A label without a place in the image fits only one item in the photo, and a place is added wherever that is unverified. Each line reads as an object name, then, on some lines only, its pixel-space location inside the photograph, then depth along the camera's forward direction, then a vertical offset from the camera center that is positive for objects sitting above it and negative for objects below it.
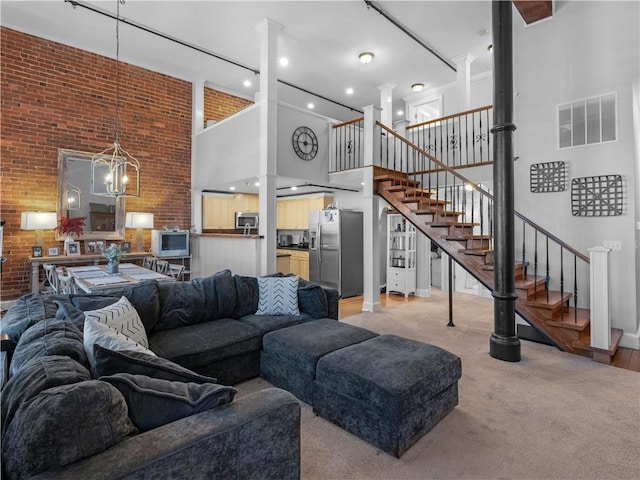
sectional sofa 0.97 -0.58
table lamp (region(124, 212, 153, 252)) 5.86 +0.34
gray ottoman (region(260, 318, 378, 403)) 2.52 -0.83
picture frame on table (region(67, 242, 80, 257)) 5.30 -0.11
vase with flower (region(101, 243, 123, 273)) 4.08 -0.20
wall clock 5.50 +1.63
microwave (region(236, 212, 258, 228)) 7.99 +0.53
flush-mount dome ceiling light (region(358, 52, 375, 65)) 5.96 +3.24
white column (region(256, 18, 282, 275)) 5.03 +1.42
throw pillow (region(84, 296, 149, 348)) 2.16 -0.51
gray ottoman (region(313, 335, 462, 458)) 1.99 -0.92
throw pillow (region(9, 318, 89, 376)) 1.45 -0.47
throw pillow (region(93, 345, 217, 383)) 1.37 -0.51
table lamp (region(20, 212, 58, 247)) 4.77 +0.29
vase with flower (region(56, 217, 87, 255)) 5.16 +0.22
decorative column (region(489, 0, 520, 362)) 3.49 +0.58
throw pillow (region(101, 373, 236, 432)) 1.21 -0.58
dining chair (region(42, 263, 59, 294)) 4.48 -0.46
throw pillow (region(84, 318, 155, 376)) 1.61 -0.47
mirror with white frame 5.41 +0.65
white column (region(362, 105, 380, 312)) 5.46 +0.23
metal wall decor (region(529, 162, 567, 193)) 4.27 +0.82
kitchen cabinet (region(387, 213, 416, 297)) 6.87 -0.31
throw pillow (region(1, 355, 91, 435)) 1.07 -0.47
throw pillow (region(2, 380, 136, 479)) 0.94 -0.54
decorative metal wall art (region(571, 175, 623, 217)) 3.90 +0.53
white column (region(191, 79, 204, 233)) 6.81 +2.31
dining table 3.43 -0.41
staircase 3.68 -0.27
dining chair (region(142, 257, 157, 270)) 5.73 -0.36
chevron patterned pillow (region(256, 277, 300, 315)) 3.46 -0.56
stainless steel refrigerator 6.84 -0.17
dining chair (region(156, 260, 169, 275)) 5.42 -0.41
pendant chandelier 3.90 +1.05
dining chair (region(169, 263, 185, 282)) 5.17 -0.44
